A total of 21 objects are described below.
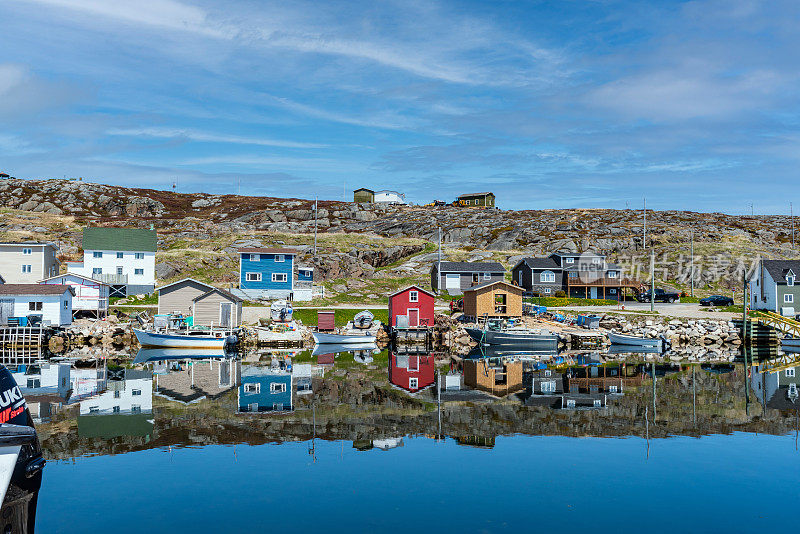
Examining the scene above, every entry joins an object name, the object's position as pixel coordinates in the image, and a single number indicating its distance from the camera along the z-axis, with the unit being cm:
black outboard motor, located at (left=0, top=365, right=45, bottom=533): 1591
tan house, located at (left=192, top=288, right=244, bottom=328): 6066
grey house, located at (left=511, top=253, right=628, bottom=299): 8344
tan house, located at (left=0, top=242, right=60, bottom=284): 7269
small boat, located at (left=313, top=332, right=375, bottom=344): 5750
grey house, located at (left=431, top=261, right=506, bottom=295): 8375
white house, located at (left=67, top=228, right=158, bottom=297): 7744
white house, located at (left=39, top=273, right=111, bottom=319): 6488
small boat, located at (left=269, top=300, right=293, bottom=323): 6338
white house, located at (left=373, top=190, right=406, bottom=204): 17262
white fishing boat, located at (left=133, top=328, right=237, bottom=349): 5412
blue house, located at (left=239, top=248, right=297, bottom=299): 7562
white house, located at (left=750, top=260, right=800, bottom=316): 7081
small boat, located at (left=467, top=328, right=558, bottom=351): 5762
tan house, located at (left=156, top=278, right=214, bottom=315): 6138
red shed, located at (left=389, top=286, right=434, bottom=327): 6159
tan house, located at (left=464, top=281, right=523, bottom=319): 6544
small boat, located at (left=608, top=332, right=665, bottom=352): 5872
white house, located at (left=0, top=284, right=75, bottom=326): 5853
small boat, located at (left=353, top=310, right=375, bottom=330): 6278
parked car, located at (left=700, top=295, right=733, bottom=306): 7594
